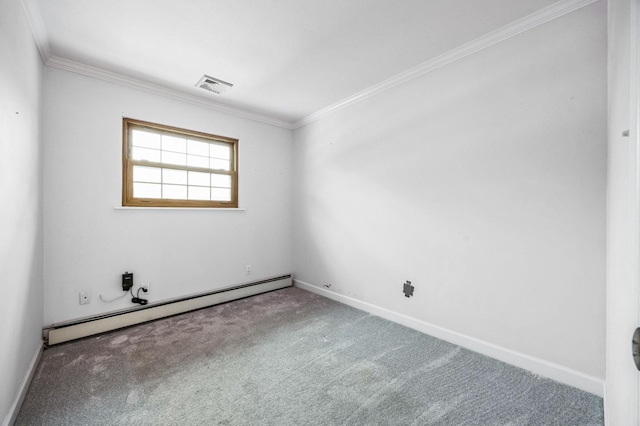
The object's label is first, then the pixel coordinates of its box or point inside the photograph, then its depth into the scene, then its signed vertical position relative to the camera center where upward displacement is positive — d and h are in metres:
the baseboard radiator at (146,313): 2.38 -1.08
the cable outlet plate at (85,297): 2.51 -0.82
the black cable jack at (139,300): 2.76 -0.92
